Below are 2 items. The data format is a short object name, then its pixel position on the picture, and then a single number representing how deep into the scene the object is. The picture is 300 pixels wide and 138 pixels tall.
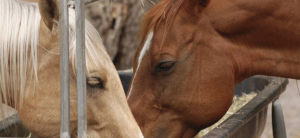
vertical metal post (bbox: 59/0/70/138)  2.49
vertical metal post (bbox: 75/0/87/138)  2.48
